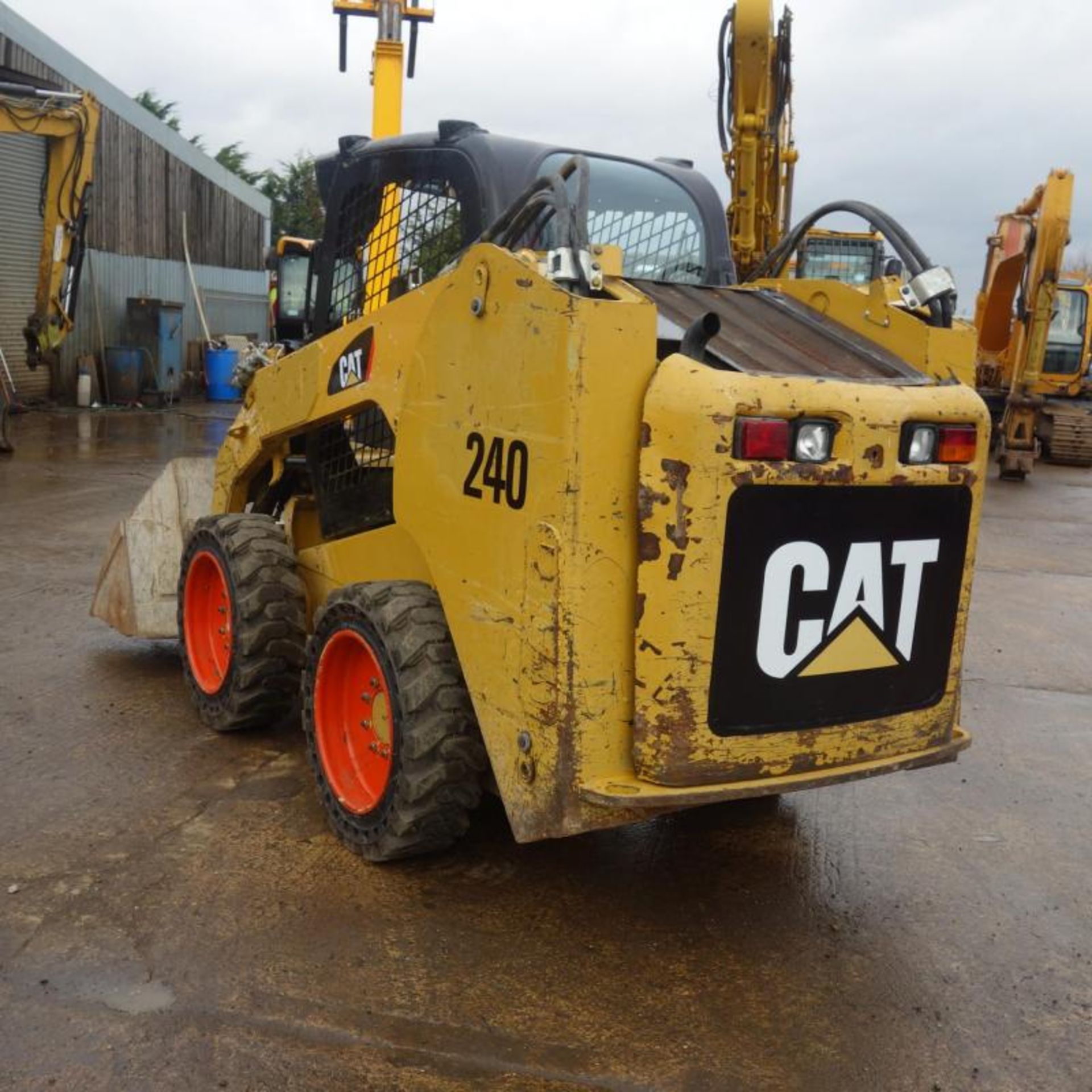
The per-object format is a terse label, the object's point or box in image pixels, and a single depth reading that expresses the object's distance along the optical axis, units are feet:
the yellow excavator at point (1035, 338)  50.01
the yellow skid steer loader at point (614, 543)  9.11
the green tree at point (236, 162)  145.65
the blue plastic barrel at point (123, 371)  59.31
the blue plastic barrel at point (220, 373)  68.59
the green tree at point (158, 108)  140.05
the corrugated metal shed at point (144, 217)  55.06
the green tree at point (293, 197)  129.70
